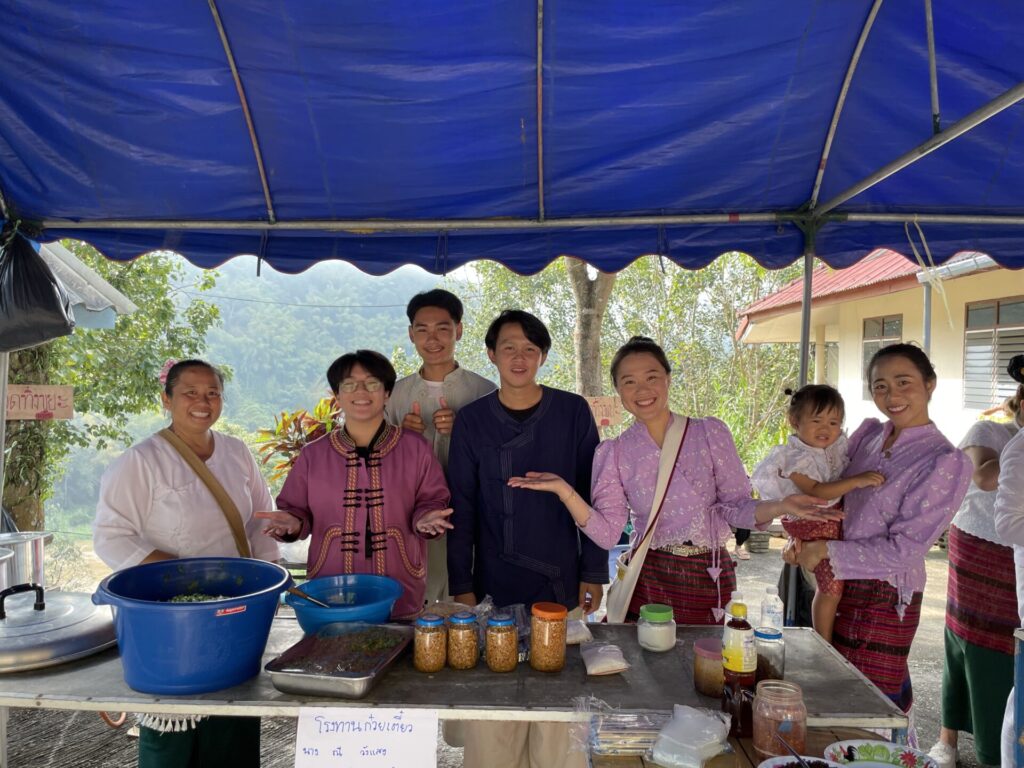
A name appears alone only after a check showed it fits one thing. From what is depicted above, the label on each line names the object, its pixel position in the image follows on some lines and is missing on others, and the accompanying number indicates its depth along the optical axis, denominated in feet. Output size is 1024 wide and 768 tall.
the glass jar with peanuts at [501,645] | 5.72
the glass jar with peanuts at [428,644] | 5.68
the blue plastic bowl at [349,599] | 5.88
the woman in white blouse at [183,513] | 7.04
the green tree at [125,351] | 25.07
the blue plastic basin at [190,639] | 5.00
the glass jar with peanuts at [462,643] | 5.75
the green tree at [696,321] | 44.14
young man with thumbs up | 9.61
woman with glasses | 7.59
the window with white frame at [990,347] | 21.91
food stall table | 5.11
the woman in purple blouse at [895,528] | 7.68
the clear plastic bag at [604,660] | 5.72
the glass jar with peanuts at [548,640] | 5.72
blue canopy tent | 8.07
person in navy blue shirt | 8.30
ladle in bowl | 5.91
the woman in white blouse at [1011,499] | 7.41
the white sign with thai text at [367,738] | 4.95
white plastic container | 6.30
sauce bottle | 5.01
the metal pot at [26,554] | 10.93
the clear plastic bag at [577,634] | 6.40
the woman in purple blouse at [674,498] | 7.68
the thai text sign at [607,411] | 15.29
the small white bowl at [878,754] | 4.54
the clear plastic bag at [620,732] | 4.83
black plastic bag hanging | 9.68
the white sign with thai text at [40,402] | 15.14
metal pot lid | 5.53
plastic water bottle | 6.44
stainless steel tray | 5.10
